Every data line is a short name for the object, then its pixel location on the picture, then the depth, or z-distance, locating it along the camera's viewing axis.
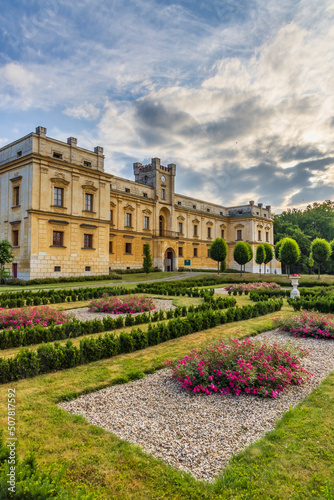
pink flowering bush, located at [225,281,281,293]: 17.60
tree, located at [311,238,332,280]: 27.97
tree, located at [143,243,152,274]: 30.48
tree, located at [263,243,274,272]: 39.72
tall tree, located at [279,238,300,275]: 28.95
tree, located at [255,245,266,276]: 38.28
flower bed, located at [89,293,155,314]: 11.41
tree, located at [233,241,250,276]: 33.34
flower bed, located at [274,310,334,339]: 8.06
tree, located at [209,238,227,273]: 33.19
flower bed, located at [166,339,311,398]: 4.64
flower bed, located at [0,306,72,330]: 8.39
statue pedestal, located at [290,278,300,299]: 14.34
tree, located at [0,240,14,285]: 21.33
